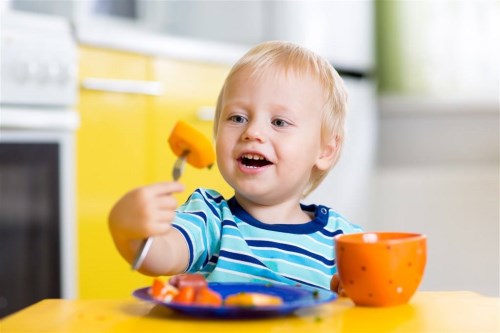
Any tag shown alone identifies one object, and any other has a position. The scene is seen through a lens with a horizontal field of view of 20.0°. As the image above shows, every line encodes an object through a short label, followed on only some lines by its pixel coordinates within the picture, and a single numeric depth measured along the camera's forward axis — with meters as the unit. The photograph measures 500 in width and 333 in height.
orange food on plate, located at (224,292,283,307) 1.17
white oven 2.38
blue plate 1.17
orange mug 1.26
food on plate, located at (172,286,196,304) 1.20
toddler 1.43
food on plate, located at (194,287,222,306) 1.19
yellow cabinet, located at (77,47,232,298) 2.60
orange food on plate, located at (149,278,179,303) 1.21
